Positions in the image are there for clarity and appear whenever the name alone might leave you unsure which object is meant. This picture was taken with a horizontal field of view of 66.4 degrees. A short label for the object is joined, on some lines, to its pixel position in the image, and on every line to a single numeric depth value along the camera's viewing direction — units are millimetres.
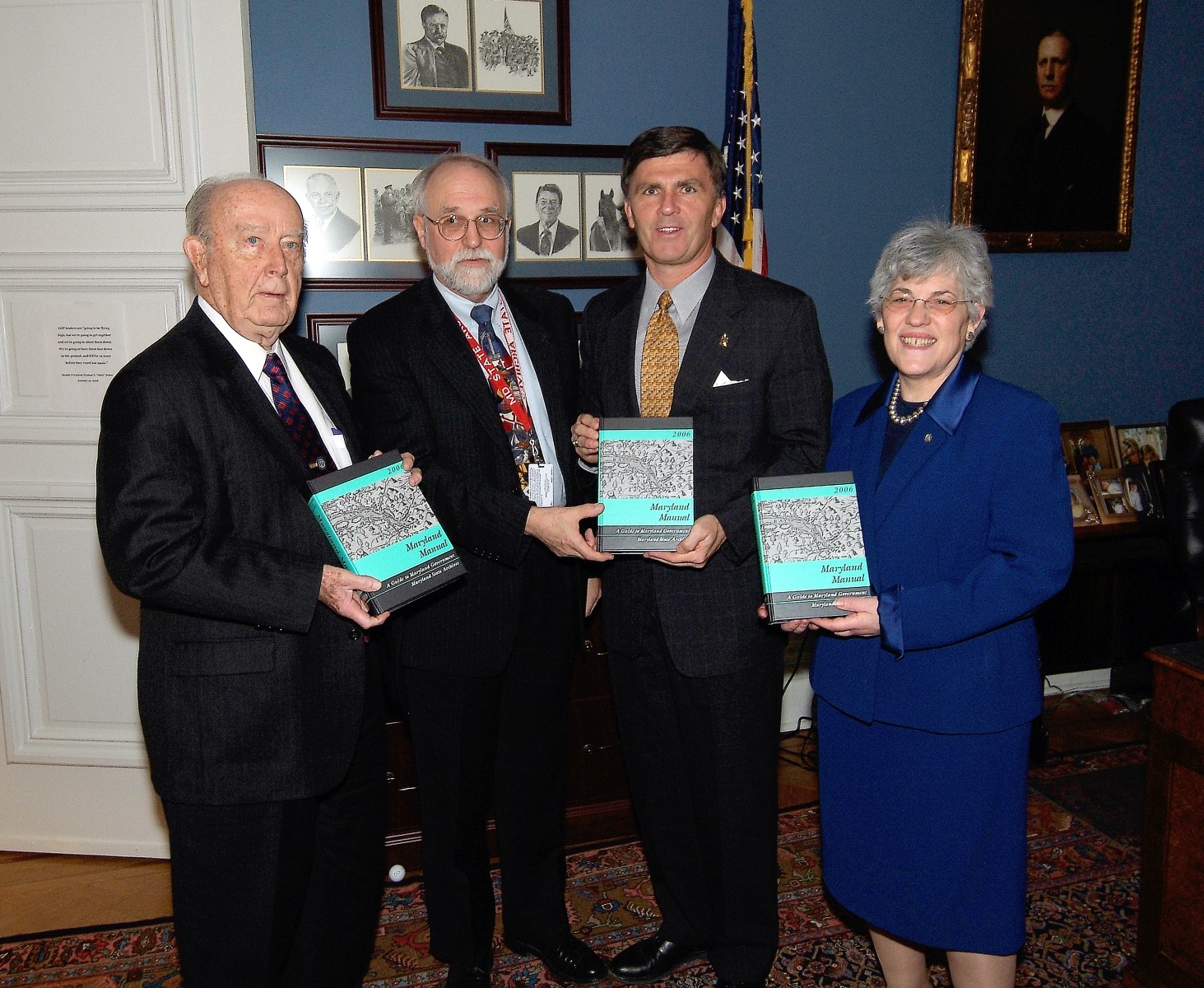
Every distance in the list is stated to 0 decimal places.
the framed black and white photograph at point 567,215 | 3244
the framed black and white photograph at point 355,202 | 3029
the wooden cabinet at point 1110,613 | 3811
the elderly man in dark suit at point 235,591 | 1580
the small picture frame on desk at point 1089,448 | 3922
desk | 1966
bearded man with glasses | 2102
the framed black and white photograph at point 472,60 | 3053
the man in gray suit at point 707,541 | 2049
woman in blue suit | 1712
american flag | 3193
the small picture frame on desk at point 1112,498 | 3857
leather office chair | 2803
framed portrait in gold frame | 3658
